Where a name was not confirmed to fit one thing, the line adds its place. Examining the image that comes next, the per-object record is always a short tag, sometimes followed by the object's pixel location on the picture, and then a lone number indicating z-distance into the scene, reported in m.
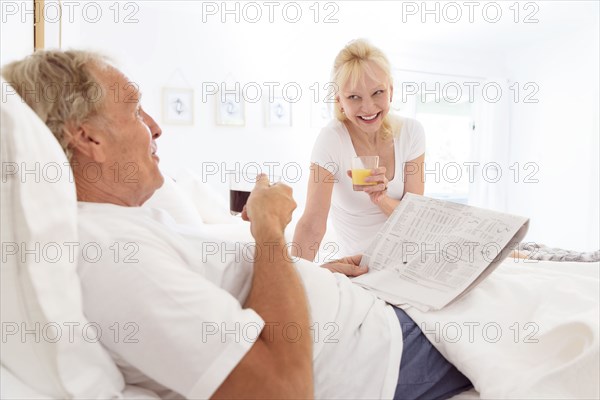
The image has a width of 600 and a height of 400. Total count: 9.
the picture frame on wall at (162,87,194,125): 4.42
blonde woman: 2.00
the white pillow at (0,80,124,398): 0.73
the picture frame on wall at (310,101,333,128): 5.09
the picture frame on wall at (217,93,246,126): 4.64
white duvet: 0.89
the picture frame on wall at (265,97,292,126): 4.87
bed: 0.74
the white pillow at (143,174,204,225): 2.46
